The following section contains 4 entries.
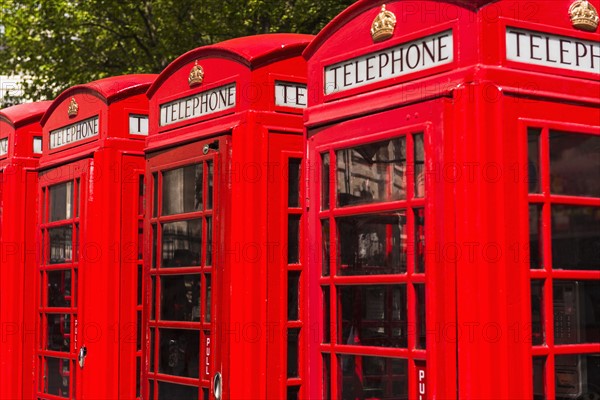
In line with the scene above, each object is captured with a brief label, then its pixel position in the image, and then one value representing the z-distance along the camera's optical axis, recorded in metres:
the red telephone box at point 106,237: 6.80
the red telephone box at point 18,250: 8.02
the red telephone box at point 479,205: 3.85
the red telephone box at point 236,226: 5.41
